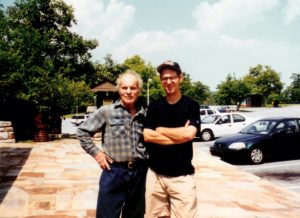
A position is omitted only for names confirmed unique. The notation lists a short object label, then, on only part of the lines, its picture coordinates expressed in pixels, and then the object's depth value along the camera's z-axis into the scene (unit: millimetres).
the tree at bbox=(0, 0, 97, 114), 33219
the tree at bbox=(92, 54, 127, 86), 43250
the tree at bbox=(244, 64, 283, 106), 81688
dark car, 11430
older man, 3152
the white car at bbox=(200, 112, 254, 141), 18703
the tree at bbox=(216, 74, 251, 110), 55469
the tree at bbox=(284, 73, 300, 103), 115750
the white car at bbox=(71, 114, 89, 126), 38281
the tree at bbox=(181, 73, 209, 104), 65938
